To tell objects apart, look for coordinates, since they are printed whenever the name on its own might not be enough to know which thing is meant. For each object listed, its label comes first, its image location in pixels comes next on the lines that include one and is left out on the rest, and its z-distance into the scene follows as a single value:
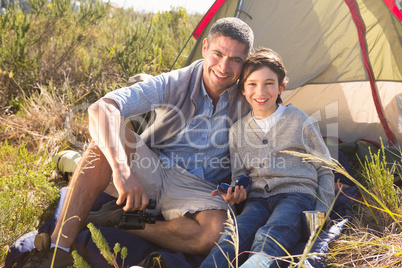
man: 2.25
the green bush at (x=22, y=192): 2.32
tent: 3.41
